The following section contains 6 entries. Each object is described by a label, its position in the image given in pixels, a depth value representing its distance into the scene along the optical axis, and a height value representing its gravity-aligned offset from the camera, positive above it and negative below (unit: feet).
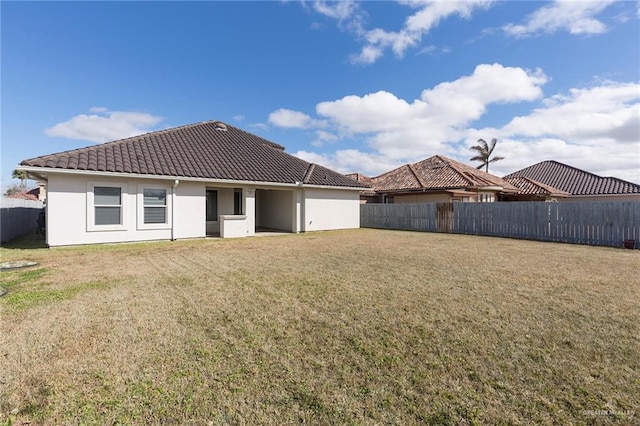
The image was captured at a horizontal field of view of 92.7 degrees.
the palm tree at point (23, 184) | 189.02 +17.15
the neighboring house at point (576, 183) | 86.22 +10.19
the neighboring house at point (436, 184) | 71.87 +7.53
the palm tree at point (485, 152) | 152.15 +31.30
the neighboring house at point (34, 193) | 124.30 +7.73
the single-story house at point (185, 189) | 37.50 +3.76
